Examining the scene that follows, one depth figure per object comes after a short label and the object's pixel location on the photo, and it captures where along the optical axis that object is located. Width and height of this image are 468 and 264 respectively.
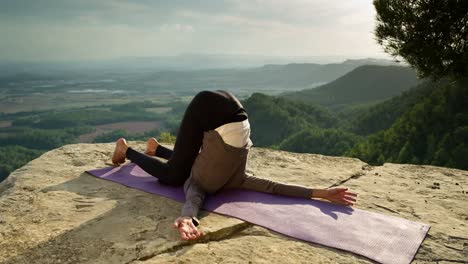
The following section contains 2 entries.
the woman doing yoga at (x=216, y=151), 3.97
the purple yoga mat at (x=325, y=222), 3.14
